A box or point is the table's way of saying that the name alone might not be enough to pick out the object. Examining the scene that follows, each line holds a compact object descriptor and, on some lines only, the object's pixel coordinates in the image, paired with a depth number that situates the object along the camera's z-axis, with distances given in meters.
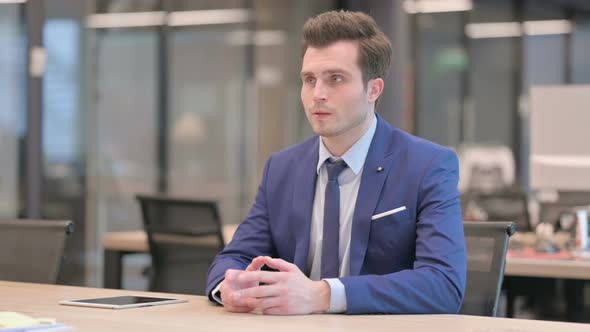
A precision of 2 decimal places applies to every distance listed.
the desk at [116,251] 4.83
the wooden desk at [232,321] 1.95
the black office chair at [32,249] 2.94
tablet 2.25
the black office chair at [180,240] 4.41
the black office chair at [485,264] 2.61
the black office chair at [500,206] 6.02
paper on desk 1.90
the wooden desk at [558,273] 3.69
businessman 2.42
